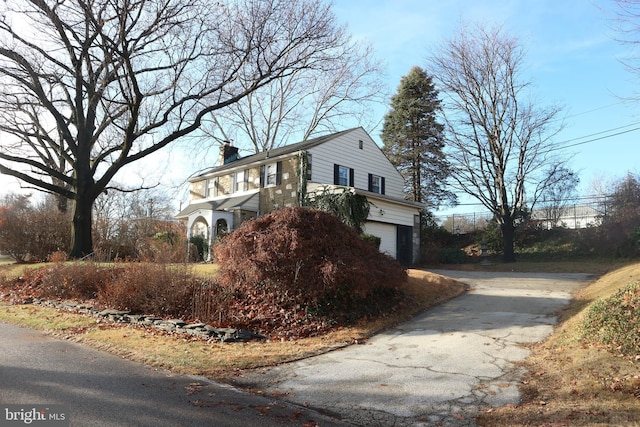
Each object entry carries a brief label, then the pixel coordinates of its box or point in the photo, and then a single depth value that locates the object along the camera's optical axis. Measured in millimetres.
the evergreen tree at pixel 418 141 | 31781
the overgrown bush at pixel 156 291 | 9938
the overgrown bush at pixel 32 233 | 19922
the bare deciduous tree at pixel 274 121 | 35075
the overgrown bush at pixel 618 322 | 5832
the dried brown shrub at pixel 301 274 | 8969
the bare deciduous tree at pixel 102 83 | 16359
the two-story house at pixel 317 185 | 21953
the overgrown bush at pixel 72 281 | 12523
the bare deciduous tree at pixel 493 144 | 24016
